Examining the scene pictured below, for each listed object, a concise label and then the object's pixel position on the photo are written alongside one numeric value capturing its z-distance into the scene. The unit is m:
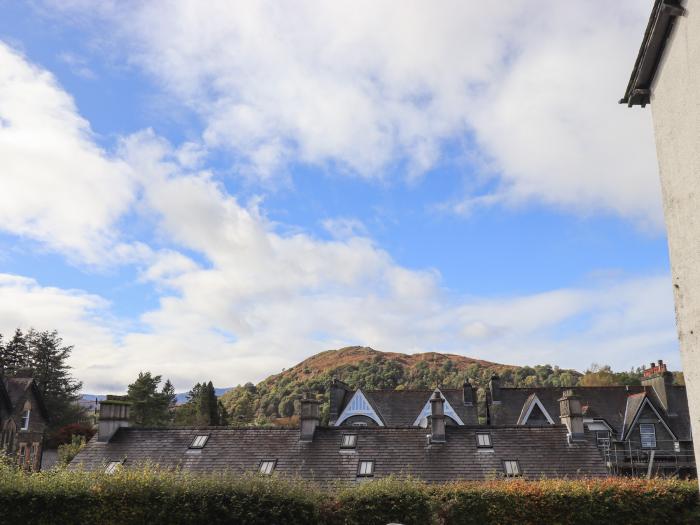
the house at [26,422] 42.74
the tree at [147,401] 66.12
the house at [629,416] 41.66
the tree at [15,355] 76.84
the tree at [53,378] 74.31
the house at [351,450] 23.61
